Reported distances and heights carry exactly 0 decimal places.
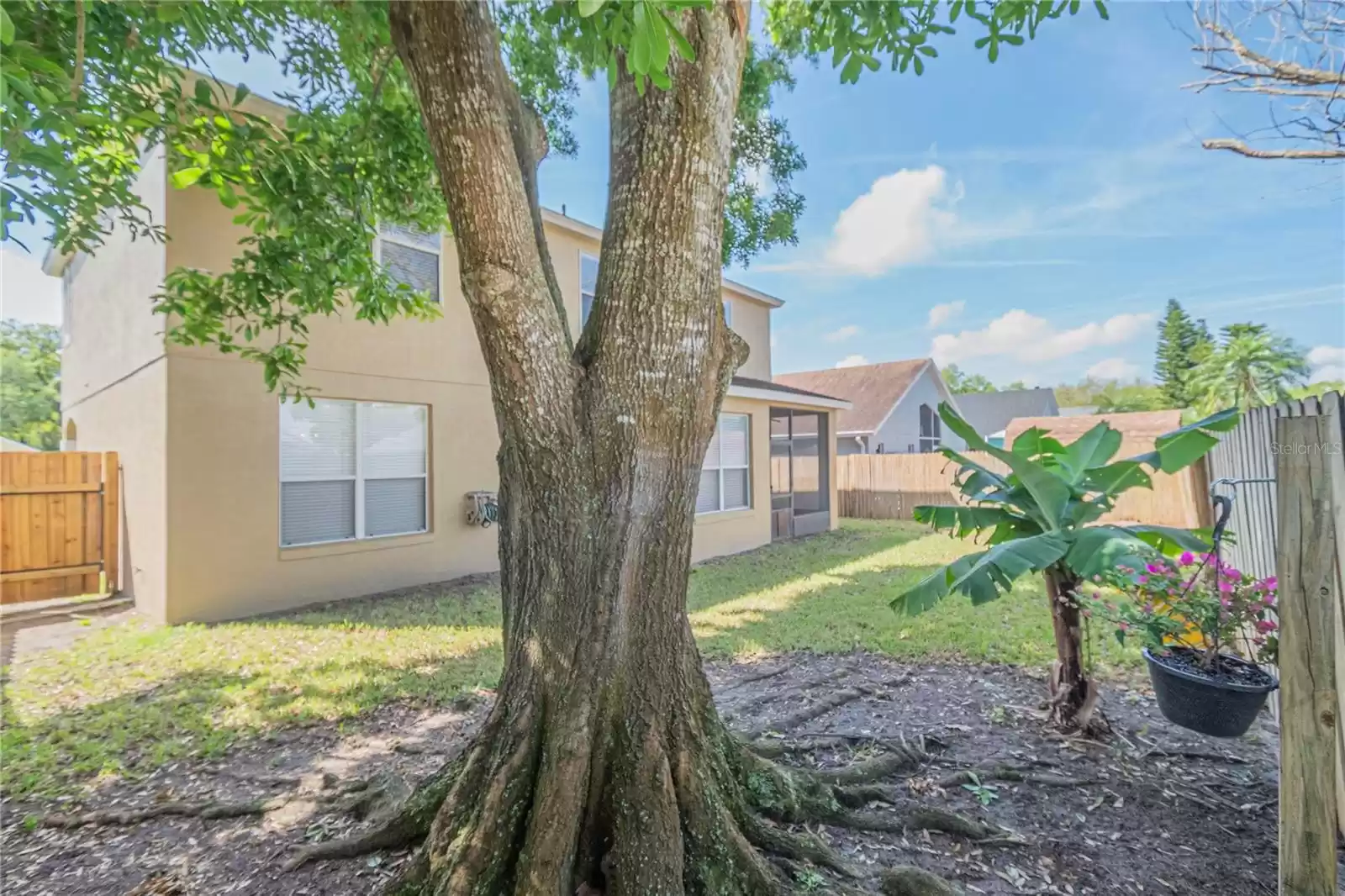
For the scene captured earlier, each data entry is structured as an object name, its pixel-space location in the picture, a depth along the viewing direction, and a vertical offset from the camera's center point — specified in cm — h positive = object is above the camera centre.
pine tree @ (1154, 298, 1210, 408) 3903 +784
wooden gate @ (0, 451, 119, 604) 805 -60
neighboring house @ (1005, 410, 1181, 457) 2017 +124
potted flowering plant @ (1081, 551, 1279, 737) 287 -94
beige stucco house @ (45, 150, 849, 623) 704 +56
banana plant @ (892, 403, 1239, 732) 315 -43
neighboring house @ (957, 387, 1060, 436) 3778 +337
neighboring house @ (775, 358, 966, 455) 2428 +249
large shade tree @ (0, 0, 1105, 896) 225 +7
